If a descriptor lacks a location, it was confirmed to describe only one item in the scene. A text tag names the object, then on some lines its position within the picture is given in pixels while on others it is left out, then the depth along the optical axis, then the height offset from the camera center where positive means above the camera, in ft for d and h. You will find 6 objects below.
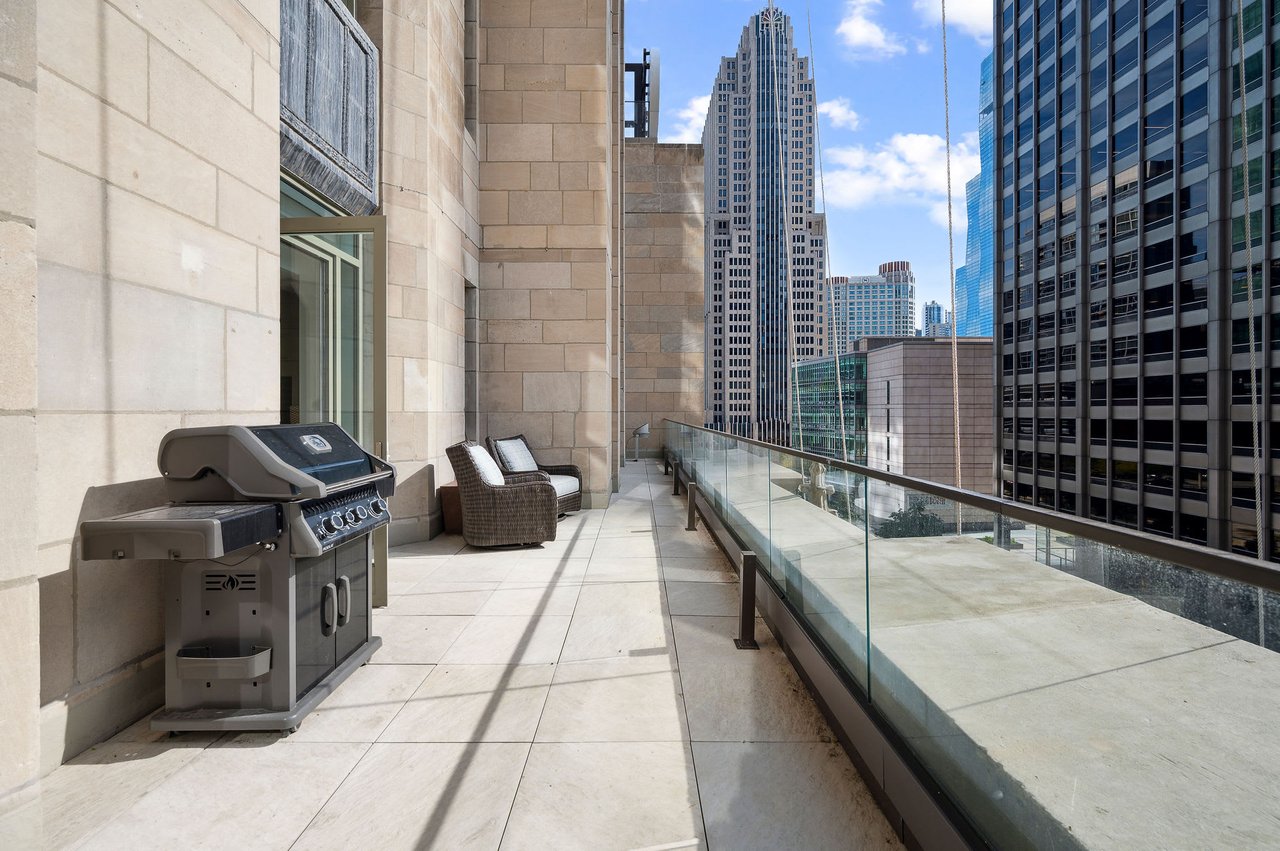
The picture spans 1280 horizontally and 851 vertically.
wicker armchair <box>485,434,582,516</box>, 18.29 -1.55
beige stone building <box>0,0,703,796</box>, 5.89 +2.56
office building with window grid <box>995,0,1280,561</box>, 91.50 +28.73
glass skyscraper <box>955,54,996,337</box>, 148.25 +50.47
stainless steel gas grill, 6.58 -1.86
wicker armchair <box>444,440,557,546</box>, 15.64 -2.25
